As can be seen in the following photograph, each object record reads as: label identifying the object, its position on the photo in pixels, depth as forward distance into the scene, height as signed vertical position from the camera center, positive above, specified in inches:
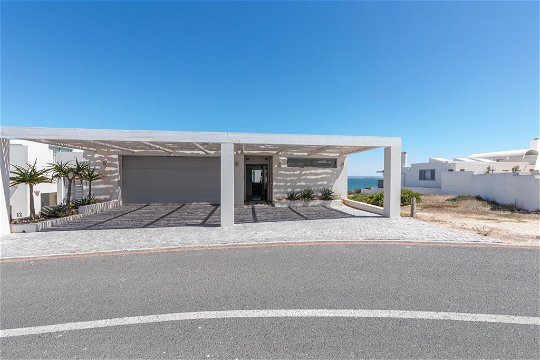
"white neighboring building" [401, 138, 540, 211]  493.6 -8.8
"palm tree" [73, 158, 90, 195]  406.0 +11.6
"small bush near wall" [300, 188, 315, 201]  522.3 -42.4
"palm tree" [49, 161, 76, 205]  377.9 +9.6
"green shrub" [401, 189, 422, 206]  544.1 -49.9
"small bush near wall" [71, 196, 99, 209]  412.6 -44.5
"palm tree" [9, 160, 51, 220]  313.4 -1.4
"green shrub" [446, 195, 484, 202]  612.5 -59.6
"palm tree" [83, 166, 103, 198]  426.3 +1.4
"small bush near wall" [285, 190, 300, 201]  524.1 -44.8
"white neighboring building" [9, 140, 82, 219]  553.3 +35.1
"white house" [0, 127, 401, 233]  370.0 +18.1
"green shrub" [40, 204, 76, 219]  347.2 -52.9
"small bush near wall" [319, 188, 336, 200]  536.1 -42.6
